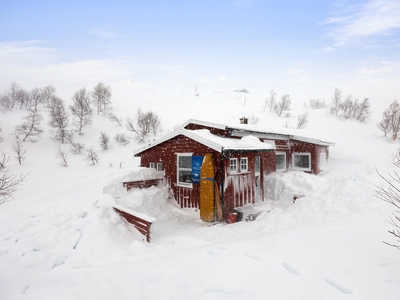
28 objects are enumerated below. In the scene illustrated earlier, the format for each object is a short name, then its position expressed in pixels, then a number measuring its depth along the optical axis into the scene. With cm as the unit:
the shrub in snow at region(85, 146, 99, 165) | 2347
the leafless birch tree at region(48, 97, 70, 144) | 2852
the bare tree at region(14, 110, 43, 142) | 2741
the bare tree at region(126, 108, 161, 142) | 3014
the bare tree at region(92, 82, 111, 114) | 3784
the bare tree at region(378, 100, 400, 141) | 3183
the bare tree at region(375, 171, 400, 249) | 520
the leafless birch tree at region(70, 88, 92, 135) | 3181
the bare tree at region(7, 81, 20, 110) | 3831
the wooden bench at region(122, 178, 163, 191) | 1009
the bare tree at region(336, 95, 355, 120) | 4212
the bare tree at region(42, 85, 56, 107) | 3969
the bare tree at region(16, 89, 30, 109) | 3812
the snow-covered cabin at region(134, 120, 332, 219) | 929
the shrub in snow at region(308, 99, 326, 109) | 5641
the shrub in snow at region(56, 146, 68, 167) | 2285
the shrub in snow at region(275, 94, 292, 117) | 4358
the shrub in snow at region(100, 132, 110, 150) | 2708
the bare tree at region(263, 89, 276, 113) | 5034
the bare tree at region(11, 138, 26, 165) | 2250
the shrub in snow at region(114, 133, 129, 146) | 2848
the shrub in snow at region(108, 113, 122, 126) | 3380
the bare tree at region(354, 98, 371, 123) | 4066
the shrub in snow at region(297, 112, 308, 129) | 3481
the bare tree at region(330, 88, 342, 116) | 4472
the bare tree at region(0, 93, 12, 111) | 3578
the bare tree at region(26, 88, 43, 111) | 3765
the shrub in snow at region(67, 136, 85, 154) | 2619
